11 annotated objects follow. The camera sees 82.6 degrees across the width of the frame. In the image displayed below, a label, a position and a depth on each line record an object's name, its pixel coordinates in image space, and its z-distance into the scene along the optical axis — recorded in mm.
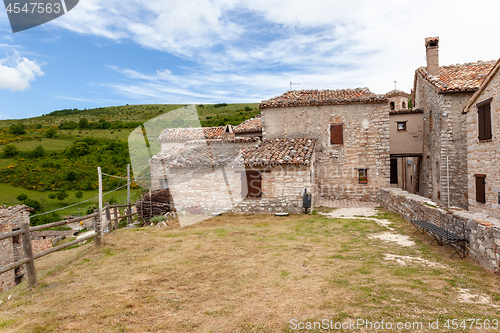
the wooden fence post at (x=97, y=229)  8234
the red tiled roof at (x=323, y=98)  16312
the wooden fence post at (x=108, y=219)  10319
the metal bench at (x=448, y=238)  6503
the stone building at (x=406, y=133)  18234
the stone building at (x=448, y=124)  14484
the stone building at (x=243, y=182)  13344
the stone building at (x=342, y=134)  16438
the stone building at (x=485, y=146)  10359
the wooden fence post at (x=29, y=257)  5488
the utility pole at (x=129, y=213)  12914
